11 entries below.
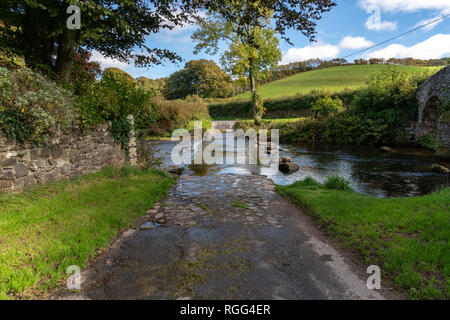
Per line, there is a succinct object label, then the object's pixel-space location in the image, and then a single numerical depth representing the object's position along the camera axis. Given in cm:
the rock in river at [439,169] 1082
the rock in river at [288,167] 1138
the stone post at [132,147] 920
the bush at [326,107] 2488
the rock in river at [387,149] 1677
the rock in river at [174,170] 1038
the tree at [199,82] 6881
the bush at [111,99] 727
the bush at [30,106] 459
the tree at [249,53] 2750
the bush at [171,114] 2569
